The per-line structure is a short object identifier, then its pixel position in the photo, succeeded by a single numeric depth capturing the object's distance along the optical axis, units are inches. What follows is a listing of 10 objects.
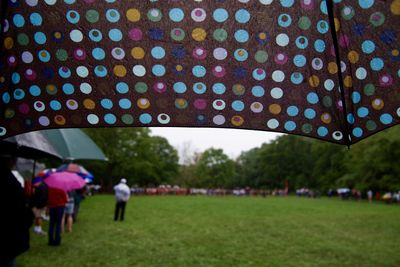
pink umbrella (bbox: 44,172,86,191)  320.5
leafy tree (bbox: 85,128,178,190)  2047.2
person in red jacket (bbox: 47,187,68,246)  316.5
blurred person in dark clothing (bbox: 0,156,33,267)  148.2
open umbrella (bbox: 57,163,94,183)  377.3
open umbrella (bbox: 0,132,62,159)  201.1
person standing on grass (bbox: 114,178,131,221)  509.0
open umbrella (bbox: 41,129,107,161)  290.8
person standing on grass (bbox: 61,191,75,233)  398.3
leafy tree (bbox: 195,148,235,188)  2955.2
